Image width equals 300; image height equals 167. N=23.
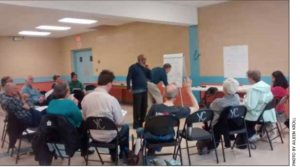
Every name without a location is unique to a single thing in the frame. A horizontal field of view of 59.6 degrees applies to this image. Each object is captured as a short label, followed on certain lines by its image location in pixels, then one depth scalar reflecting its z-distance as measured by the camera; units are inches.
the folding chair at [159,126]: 114.1
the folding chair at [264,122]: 150.8
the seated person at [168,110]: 120.6
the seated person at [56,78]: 232.6
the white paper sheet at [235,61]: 247.0
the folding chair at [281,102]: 164.7
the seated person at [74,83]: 243.1
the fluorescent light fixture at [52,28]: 348.9
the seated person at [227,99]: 141.6
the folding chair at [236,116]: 135.0
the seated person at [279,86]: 176.9
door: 425.7
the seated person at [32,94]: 201.3
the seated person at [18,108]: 141.8
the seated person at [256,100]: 150.3
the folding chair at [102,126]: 114.0
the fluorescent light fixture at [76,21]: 302.4
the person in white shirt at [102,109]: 119.0
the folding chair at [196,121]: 124.7
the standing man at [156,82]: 223.9
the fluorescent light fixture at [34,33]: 390.2
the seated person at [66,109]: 120.6
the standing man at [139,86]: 208.5
